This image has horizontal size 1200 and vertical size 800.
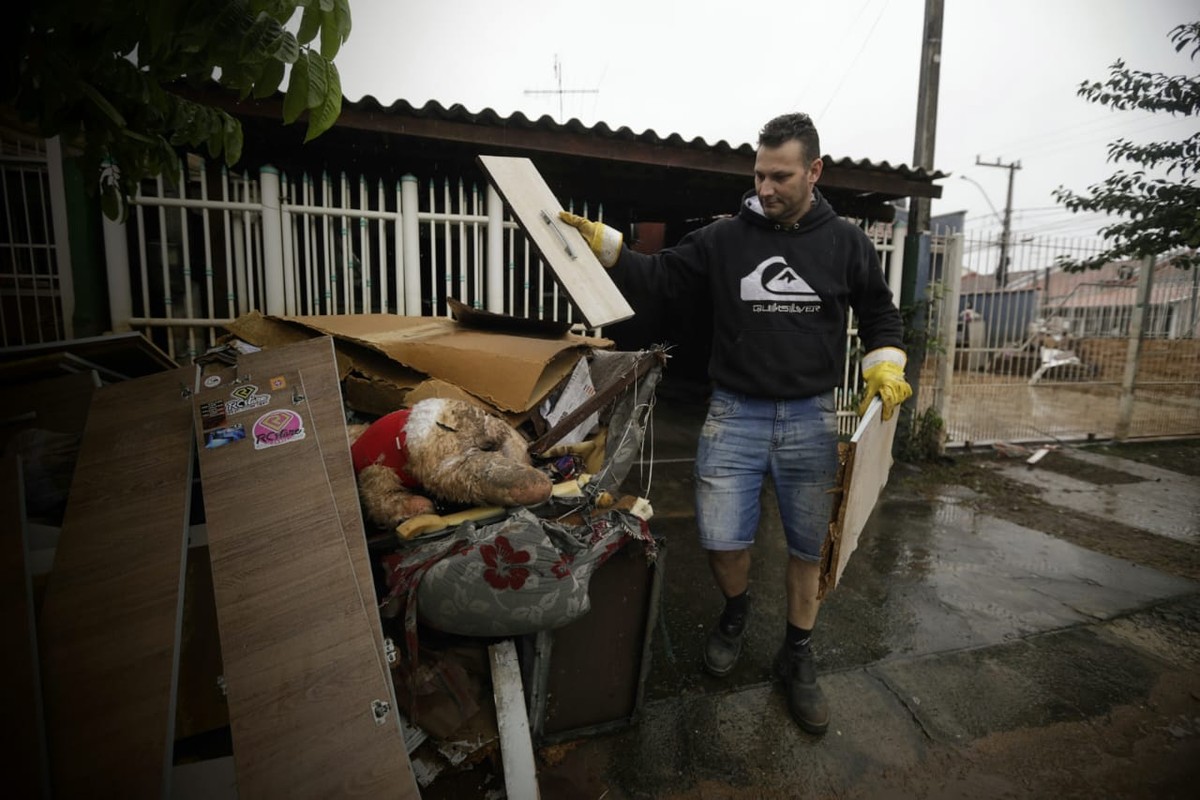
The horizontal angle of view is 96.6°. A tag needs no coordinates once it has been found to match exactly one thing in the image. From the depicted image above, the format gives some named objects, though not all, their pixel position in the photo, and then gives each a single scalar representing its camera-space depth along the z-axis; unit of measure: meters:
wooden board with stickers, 1.27
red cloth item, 1.75
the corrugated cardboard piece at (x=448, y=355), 2.18
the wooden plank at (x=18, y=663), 1.18
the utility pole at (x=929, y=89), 5.53
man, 2.07
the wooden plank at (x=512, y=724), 1.51
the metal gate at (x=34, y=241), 3.24
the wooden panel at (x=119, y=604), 1.24
